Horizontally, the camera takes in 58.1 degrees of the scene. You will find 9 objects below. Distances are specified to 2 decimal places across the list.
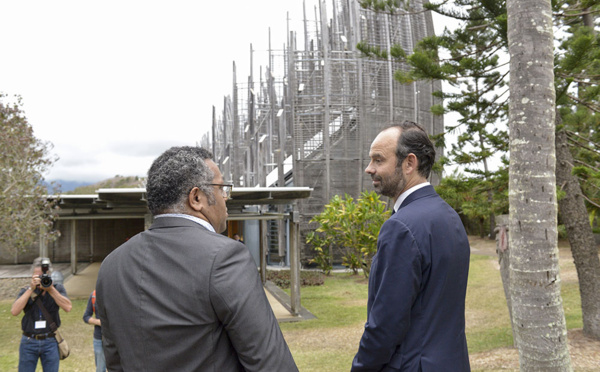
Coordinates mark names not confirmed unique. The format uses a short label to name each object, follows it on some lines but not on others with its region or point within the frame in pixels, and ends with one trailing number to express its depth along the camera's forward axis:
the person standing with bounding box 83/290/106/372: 5.70
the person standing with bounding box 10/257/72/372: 5.10
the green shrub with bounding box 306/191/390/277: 17.28
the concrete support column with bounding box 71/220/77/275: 19.19
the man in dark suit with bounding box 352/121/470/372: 2.01
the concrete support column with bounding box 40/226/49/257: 13.92
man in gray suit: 1.54
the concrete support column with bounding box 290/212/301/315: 11.52
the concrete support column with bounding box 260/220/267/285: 16.64
